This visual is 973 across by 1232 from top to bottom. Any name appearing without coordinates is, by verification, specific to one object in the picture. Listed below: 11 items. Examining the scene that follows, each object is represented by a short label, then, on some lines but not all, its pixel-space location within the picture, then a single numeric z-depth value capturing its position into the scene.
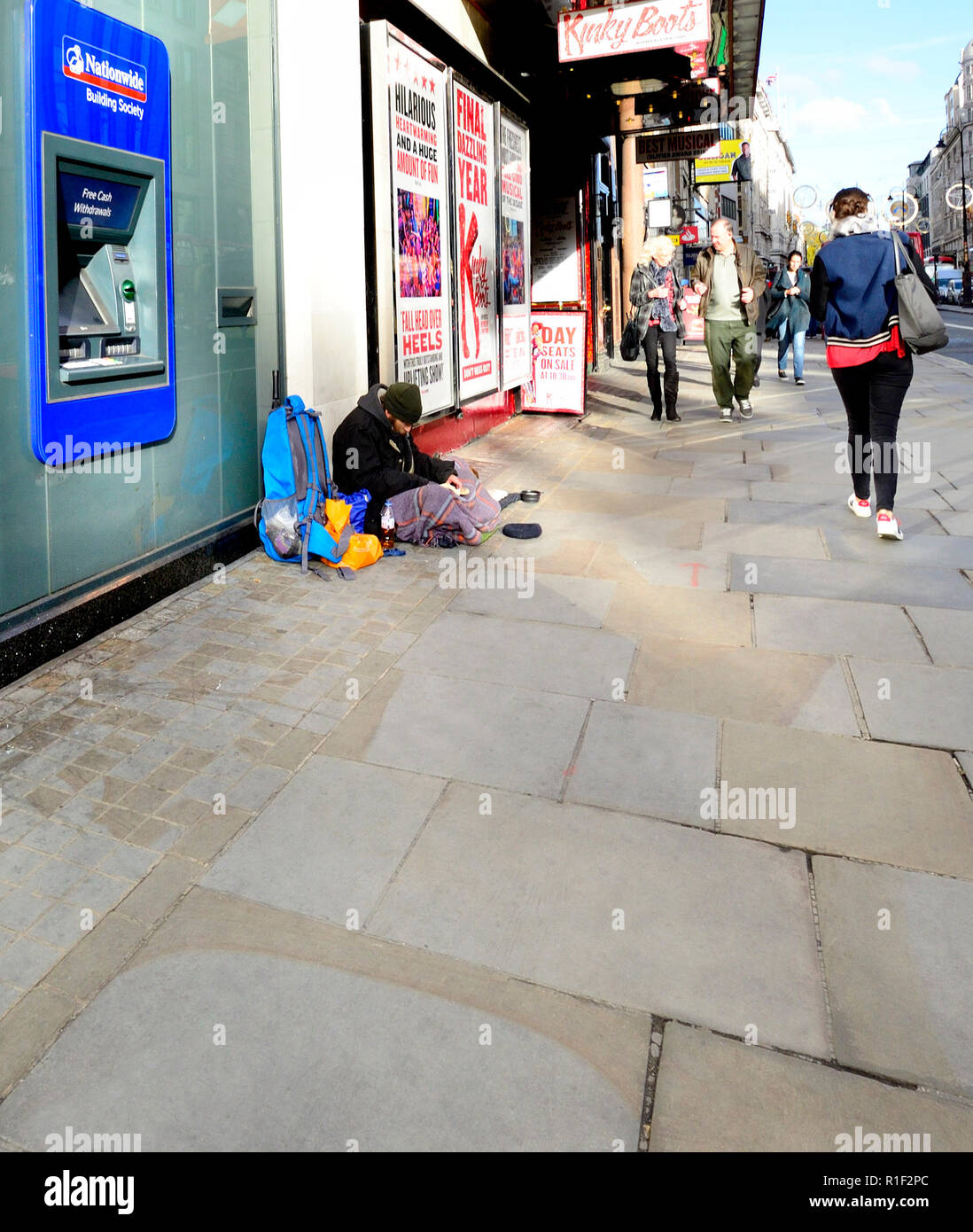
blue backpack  5.77
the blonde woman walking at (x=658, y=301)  10.94
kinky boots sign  8.45
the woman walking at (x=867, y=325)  6.02
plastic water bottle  6.37
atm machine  4.07
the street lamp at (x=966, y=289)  65.61
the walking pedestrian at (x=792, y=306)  14.55
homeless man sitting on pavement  6.26
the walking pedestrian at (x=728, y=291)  10.29
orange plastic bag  5.91
